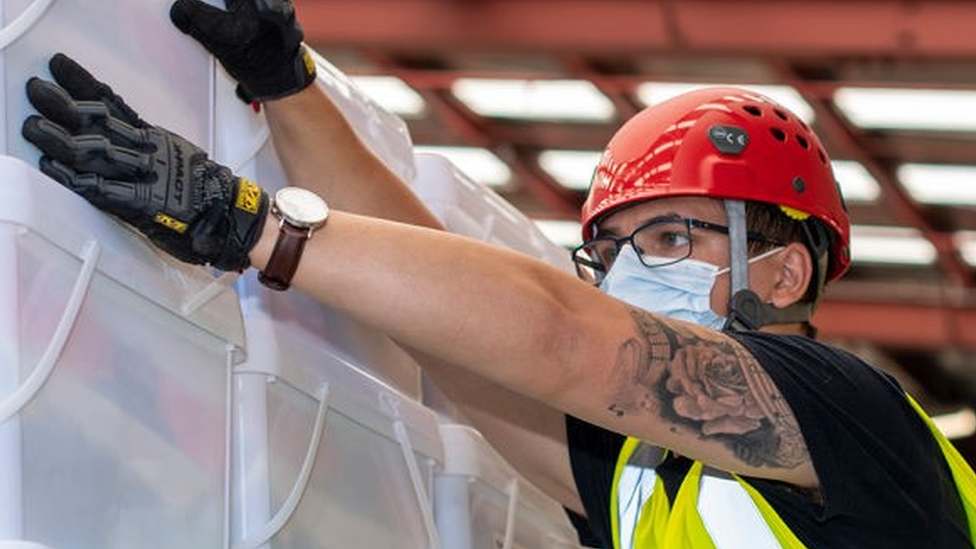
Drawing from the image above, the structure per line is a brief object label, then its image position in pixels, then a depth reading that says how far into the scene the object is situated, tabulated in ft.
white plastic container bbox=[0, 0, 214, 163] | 7.30
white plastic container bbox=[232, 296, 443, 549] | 8.60
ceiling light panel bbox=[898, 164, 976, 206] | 36.42
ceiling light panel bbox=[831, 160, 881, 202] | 36.73
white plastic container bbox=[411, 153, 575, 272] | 12.48
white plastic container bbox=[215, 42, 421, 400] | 9.26
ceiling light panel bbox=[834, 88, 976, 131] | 32.68
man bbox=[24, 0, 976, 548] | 7.76
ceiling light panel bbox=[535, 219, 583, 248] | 41.70
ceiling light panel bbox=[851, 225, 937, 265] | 41.01
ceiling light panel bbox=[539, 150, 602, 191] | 38.55
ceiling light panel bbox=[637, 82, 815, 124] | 33.55
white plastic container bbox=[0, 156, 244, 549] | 6.95
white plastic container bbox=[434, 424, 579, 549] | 10.89
